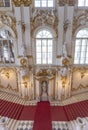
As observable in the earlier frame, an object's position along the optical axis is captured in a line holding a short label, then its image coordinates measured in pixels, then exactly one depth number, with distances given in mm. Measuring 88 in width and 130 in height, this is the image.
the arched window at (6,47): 6404
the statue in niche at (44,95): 6939
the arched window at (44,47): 6378
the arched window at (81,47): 6361
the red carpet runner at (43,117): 4811
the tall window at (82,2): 5920
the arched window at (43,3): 5950
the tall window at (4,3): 5911
